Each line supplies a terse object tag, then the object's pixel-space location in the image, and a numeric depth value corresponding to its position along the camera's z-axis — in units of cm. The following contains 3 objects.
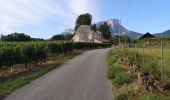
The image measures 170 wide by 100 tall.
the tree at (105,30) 5441
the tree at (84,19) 5420
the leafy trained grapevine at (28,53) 998
